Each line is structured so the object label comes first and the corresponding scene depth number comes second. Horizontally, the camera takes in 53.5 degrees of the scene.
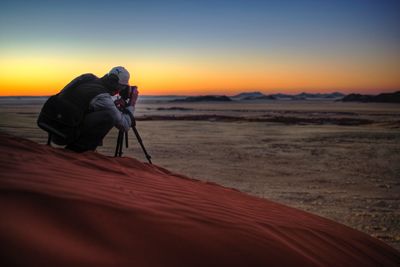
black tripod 5.27
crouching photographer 4.30
